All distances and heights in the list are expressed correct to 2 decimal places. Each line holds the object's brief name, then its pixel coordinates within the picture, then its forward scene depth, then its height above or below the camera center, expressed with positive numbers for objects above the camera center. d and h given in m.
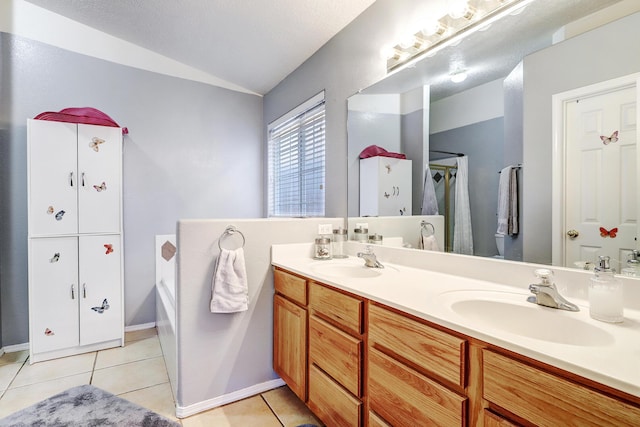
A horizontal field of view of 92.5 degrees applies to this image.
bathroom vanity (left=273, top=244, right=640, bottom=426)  0.63 -0.40
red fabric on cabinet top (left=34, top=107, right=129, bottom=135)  2.32 +0.75
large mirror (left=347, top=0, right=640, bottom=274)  1.09 +0.48
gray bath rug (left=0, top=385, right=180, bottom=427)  1.62 -1.11
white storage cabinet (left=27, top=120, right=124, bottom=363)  2.29 -0.20
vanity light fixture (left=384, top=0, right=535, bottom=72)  1.37 +0.93
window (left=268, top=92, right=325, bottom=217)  2.65 +0.49
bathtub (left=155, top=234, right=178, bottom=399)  1.92 -0.69
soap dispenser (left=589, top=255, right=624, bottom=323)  0.85 -0.24
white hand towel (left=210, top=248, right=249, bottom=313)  1.72 -0.40
